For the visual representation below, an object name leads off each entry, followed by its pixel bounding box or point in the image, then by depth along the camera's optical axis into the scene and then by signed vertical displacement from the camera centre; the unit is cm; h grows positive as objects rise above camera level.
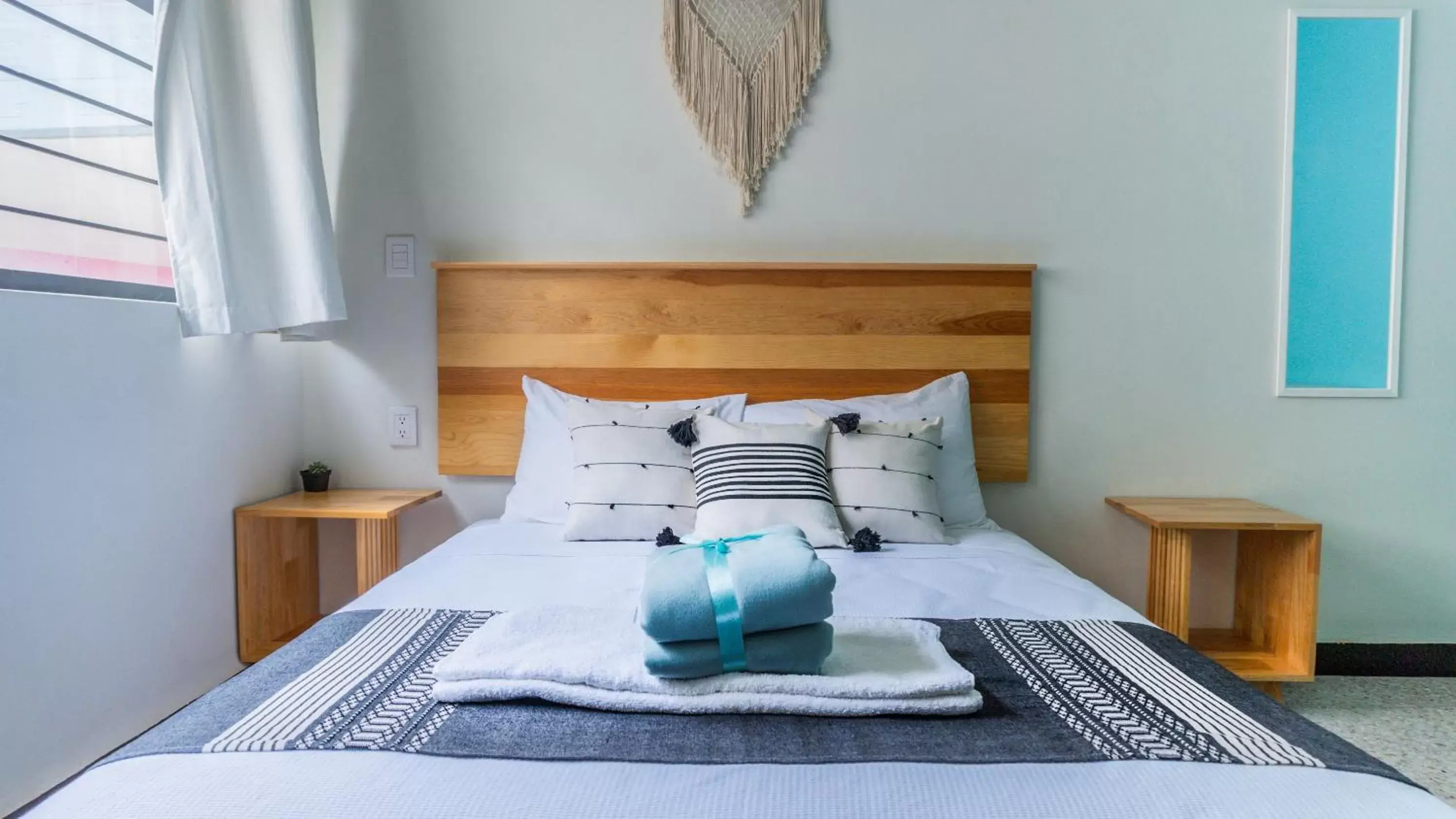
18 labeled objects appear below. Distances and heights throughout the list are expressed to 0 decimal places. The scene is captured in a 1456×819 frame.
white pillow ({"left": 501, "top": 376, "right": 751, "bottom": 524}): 229 -25
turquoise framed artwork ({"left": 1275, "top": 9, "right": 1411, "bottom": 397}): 243 +47
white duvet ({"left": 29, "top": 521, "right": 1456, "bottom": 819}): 82 -41
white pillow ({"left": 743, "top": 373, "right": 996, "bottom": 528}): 226 -14
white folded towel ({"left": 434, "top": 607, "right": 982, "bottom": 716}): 102 -38
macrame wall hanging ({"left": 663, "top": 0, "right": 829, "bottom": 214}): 245 +83
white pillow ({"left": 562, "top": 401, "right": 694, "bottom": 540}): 206 -28
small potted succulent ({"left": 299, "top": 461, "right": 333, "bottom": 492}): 248 -33
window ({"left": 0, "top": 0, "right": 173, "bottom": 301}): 164 +42
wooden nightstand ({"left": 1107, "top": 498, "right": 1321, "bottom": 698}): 220 -56
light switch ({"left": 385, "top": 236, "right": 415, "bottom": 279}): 253 +30
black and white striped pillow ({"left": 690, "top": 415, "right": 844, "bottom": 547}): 194 -27
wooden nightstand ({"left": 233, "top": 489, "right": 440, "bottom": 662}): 224 -51
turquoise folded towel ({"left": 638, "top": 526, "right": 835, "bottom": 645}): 103 -28
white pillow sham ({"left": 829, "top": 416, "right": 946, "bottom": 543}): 203 -27
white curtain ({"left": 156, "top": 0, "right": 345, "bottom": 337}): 196 +46
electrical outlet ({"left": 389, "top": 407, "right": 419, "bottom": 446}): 255 -19
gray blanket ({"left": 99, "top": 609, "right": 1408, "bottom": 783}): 92 -41
